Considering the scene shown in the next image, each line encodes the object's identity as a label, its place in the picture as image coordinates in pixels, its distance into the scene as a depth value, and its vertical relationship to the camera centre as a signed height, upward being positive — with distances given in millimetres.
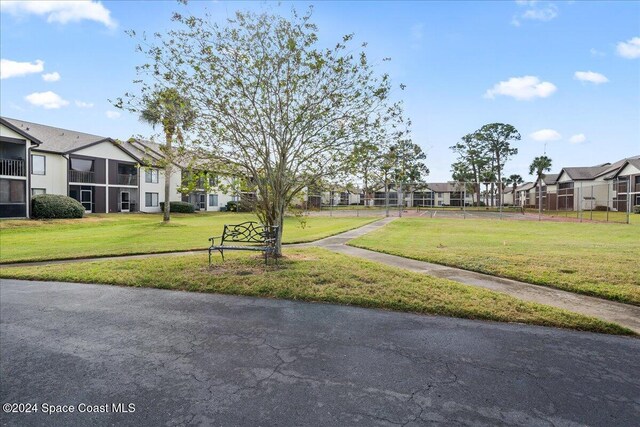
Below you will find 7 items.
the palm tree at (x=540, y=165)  63844 +7302
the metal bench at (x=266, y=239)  9094 -975
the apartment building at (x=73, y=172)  26156 +2719
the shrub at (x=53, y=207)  26281 -420
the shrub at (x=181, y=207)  40750 -523
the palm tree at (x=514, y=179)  75612 +5498
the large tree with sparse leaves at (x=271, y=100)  8984 +2683
